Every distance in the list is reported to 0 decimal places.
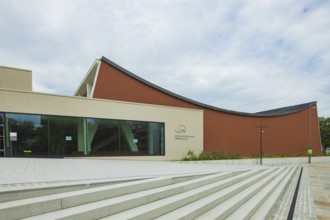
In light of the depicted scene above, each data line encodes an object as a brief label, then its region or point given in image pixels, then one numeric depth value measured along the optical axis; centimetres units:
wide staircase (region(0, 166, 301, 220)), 340
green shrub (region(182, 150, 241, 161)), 1856
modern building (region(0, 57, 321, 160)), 1267
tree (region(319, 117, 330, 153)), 4765
